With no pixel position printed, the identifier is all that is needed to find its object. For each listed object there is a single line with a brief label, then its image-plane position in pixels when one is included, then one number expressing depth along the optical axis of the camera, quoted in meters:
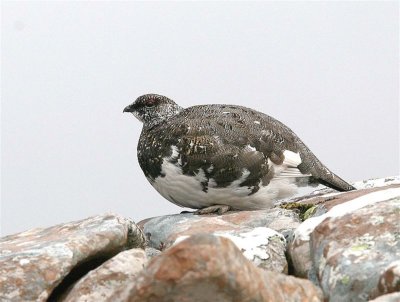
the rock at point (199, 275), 7.84
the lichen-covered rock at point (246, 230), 12.15
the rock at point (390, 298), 8.58
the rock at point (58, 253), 11.19
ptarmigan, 17.34
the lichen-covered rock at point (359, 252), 10.00
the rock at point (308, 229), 11.88
